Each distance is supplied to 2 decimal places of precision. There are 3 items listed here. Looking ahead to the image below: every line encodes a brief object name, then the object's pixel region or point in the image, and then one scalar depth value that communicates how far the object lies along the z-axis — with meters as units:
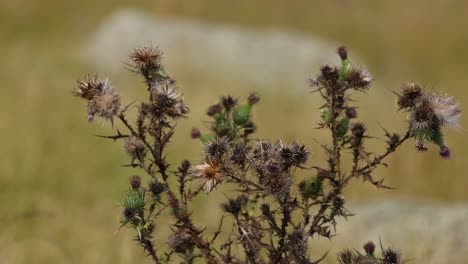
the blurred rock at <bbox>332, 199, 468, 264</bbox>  9.26
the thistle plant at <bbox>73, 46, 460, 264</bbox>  4.31
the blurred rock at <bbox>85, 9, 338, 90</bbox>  30.48
